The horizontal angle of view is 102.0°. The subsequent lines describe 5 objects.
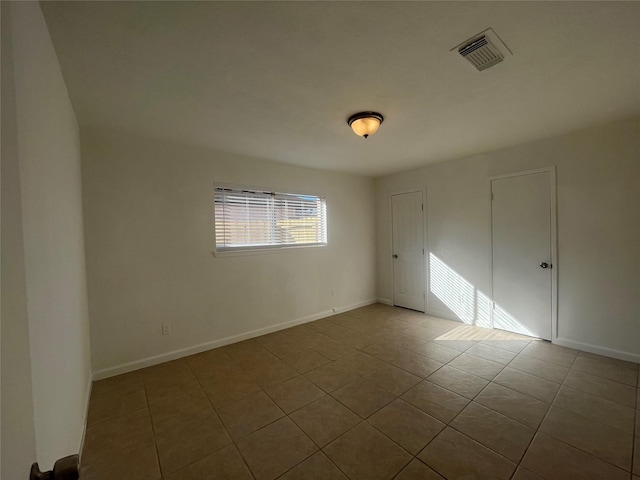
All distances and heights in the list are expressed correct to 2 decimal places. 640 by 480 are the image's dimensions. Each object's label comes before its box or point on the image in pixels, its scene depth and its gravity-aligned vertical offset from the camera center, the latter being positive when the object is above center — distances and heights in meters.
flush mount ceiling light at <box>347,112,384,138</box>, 2.28 +0.97
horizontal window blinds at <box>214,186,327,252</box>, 3.34 +0.22
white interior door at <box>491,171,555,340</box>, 3.14 -0.34
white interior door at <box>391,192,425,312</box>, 4.43 -0.37
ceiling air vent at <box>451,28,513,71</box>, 1.46 +1.07
